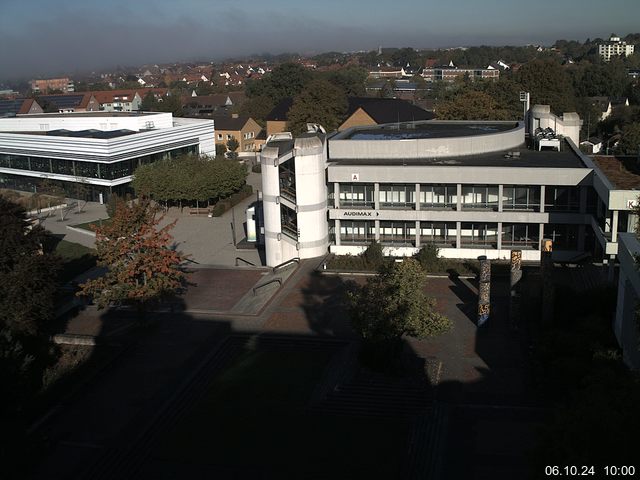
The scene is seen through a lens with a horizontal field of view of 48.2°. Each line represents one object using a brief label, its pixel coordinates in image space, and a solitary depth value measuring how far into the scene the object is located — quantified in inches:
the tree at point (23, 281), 1000.9
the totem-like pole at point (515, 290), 1037.8
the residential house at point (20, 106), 4165.8
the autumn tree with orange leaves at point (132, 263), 1066.1
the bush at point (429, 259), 1326.3
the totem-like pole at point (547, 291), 990.4
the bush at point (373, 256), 1357.0
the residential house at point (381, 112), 2874.0
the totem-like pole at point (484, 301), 1043.9
